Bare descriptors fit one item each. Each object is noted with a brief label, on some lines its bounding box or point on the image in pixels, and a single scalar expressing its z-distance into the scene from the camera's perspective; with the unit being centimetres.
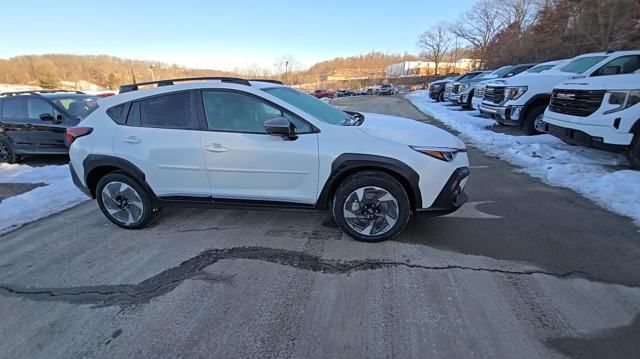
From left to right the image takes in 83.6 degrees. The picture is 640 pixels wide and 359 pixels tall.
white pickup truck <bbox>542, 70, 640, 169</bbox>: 550
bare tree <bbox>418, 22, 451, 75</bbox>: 8906
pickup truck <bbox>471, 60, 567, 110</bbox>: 1132
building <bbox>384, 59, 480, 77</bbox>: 9025
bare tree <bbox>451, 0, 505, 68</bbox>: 6748
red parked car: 4763
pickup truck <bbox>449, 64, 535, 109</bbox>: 1479
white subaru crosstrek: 356
